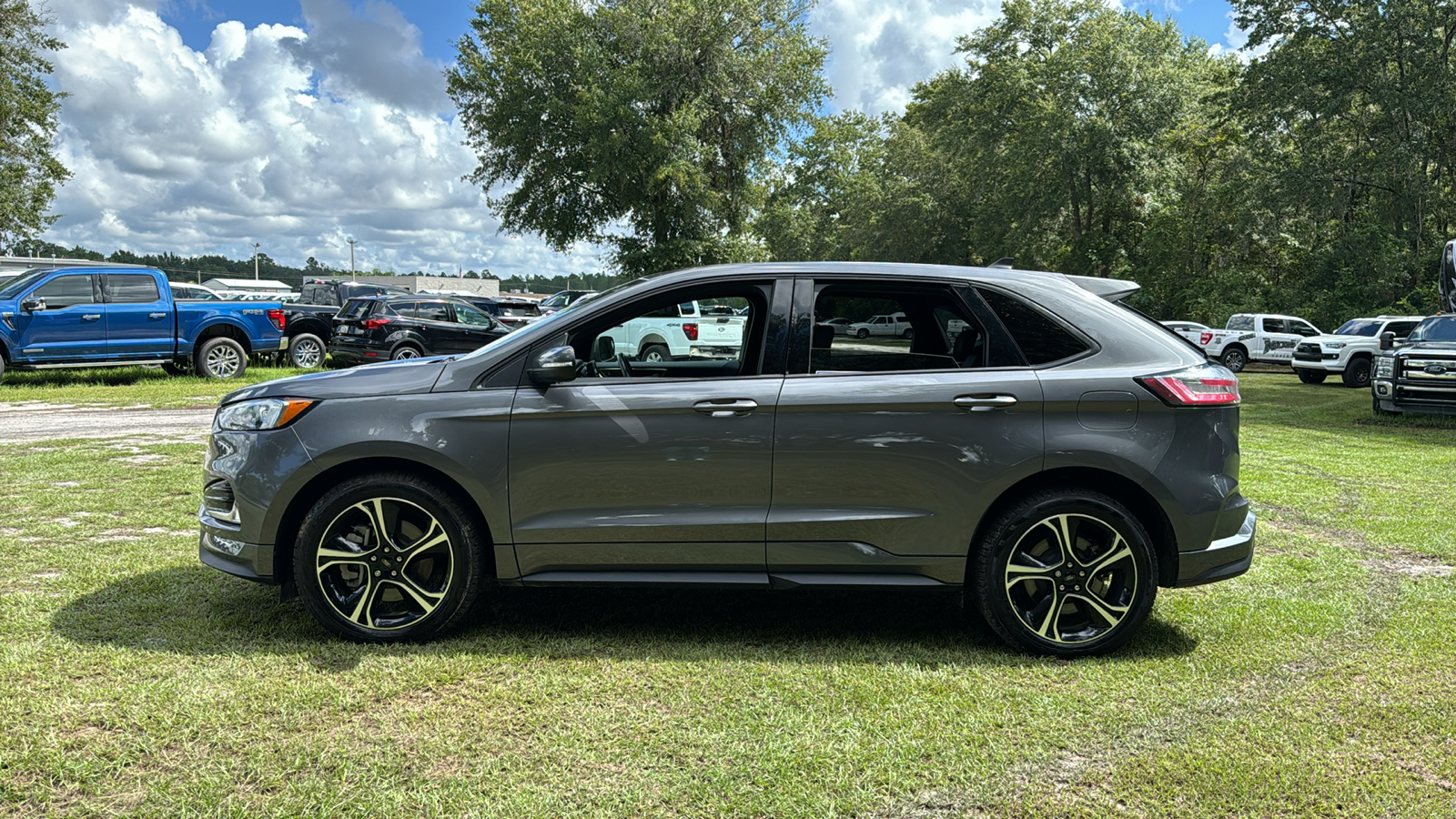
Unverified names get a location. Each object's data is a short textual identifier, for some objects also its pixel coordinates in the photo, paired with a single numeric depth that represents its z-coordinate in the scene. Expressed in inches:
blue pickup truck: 597.9
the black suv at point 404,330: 756.0
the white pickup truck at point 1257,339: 1078.4
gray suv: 154.4
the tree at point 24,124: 1197.7
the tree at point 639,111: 1231.5
